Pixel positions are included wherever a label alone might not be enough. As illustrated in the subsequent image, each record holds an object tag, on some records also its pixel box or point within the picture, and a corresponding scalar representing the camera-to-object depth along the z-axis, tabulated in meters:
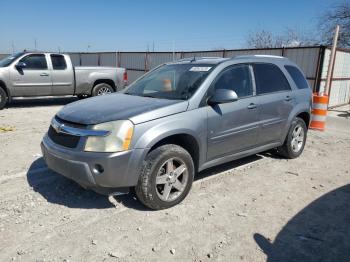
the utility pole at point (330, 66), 10.63
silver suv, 3.43
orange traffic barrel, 8.44
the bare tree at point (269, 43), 36.59
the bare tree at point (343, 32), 30.65
